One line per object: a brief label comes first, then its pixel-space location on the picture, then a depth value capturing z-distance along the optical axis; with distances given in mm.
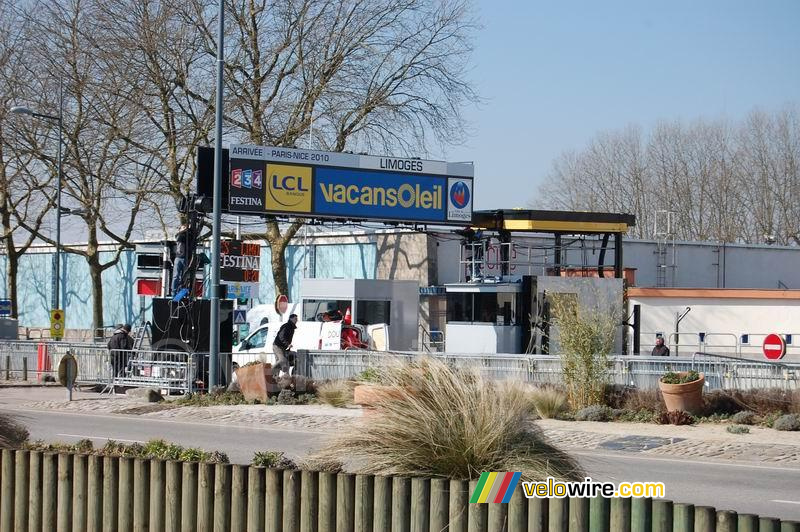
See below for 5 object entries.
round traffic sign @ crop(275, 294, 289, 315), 32156
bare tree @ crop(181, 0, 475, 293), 41188
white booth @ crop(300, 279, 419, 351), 33094
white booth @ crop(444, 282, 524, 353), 29500
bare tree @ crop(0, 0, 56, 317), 42625
